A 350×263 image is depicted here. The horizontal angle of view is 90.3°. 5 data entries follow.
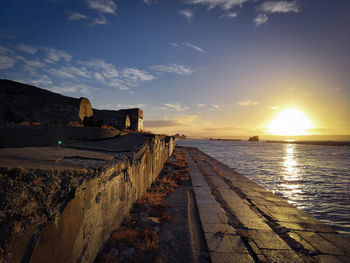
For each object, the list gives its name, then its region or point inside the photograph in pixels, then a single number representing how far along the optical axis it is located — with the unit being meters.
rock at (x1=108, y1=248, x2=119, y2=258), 2.64
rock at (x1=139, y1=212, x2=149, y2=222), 3.92
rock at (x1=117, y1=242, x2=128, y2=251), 2.87
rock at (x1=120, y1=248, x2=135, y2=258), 2.74
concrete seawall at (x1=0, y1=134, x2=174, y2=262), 1.35
